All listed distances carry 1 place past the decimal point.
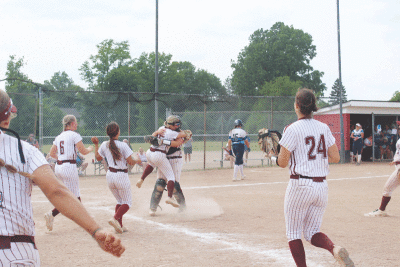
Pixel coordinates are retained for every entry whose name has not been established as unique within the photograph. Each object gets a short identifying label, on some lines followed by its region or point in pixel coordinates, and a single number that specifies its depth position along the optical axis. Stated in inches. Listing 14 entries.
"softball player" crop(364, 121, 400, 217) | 293.7
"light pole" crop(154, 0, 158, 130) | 639.3
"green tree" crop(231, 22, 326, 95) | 2679.6
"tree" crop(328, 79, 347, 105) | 3777.1
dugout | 861.2
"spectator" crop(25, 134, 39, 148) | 615.8
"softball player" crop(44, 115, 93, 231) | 274.4
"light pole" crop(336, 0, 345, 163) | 839.7
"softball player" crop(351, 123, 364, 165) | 797.2
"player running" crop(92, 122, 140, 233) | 263.6
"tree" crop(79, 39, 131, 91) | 2352.4
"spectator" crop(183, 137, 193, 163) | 817.4
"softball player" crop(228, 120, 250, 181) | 555.2
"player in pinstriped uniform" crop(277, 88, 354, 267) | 161.0
